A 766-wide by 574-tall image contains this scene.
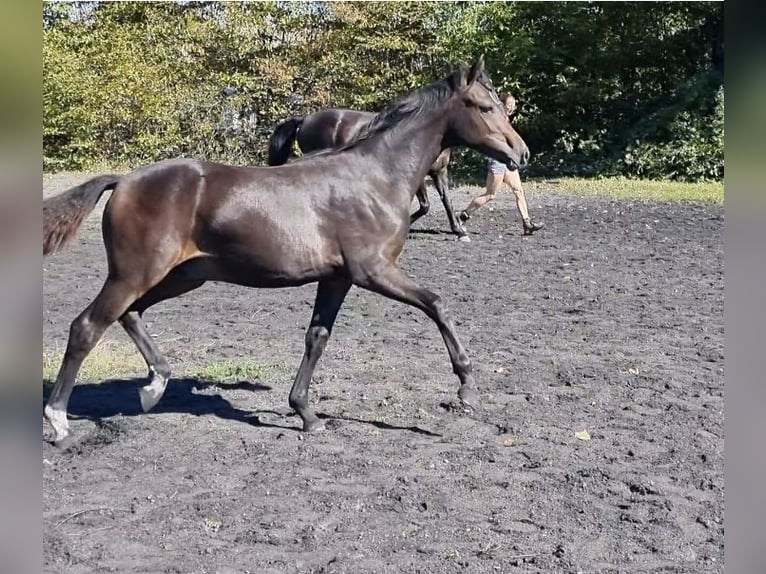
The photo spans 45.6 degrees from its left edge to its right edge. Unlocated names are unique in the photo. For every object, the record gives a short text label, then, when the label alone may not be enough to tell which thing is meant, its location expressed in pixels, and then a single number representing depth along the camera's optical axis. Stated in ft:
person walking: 42.75
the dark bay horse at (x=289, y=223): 16.75
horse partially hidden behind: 41.50
